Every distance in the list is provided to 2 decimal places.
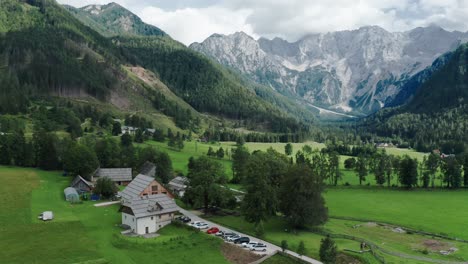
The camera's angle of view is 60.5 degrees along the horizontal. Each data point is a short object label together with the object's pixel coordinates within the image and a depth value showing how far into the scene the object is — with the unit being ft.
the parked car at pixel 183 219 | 263.27
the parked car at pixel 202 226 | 248.73
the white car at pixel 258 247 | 208.35
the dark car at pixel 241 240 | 219.00
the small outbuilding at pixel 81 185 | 338.34
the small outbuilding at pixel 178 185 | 366.37
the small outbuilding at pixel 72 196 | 298.15
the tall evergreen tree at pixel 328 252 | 185.68
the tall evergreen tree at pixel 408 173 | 424.87
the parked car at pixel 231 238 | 222.69
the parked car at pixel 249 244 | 212.48
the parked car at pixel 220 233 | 232.06
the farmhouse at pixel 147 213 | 233.55
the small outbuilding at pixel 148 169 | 397.80
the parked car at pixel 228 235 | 227.40
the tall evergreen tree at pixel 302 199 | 247.50
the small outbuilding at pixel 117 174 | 377.97
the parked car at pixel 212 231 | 237.86
